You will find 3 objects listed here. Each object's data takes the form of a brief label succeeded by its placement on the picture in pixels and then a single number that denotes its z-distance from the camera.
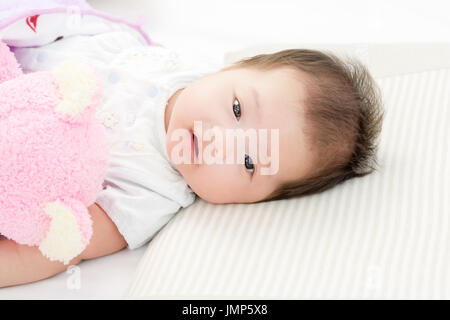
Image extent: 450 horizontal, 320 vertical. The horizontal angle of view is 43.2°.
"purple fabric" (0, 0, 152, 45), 1.13
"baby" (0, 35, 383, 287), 1.00
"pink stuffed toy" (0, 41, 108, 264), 0.81
